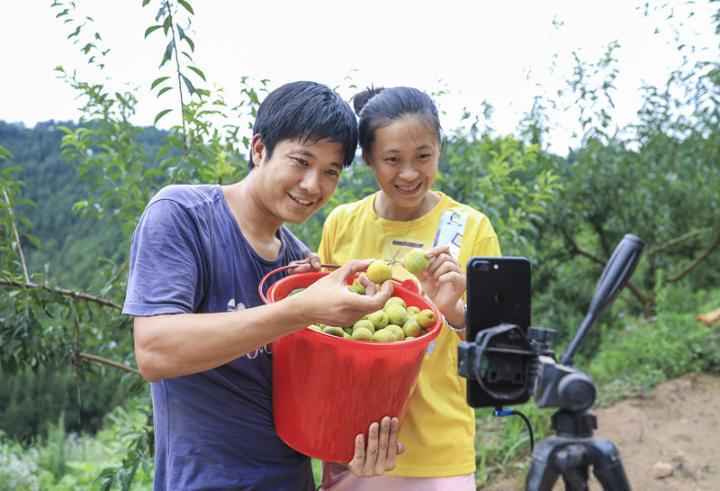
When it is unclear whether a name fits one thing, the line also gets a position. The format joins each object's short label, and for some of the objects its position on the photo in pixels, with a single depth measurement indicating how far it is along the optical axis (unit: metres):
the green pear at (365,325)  1.64
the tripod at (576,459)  0.91
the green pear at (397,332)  1.61
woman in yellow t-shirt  1.87
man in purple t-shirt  1.36
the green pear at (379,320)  1.70
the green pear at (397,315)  1.70
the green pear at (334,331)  1.64
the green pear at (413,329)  1.63
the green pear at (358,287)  1.62
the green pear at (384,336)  1.58
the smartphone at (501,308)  1.03
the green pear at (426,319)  1.62
